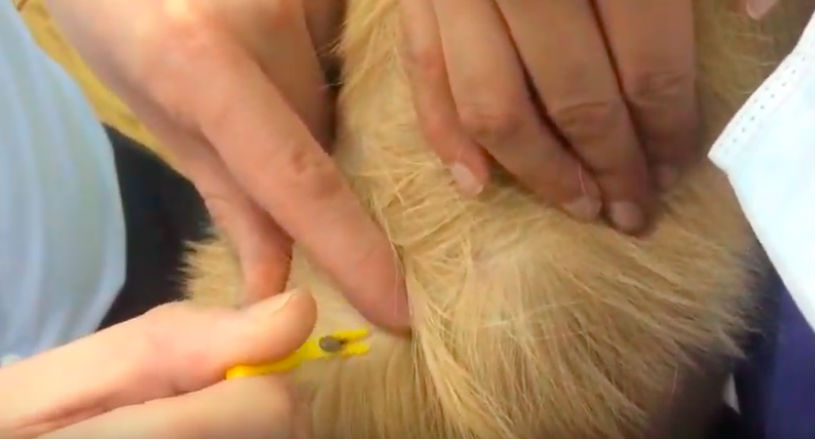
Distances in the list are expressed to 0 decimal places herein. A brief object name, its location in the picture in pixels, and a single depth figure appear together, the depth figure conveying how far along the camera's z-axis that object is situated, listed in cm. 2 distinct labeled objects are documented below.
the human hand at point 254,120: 42
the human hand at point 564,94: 38
